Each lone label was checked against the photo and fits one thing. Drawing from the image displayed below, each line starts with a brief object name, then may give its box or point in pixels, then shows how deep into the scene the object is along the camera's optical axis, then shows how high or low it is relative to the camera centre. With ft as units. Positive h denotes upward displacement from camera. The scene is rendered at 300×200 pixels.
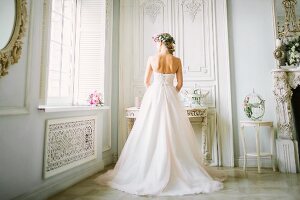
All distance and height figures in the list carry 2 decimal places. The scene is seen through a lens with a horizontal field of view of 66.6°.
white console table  11.58 +0.02
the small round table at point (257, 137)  11.17 -1.00
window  9.82 +3.22
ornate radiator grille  7.86 -1.02
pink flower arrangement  10.90 +0.88
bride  7.91 -1.18
